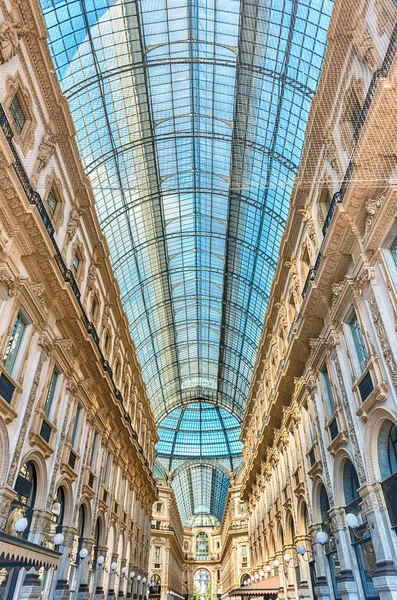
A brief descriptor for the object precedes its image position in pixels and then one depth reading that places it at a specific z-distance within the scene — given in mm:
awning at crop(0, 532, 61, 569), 10312
